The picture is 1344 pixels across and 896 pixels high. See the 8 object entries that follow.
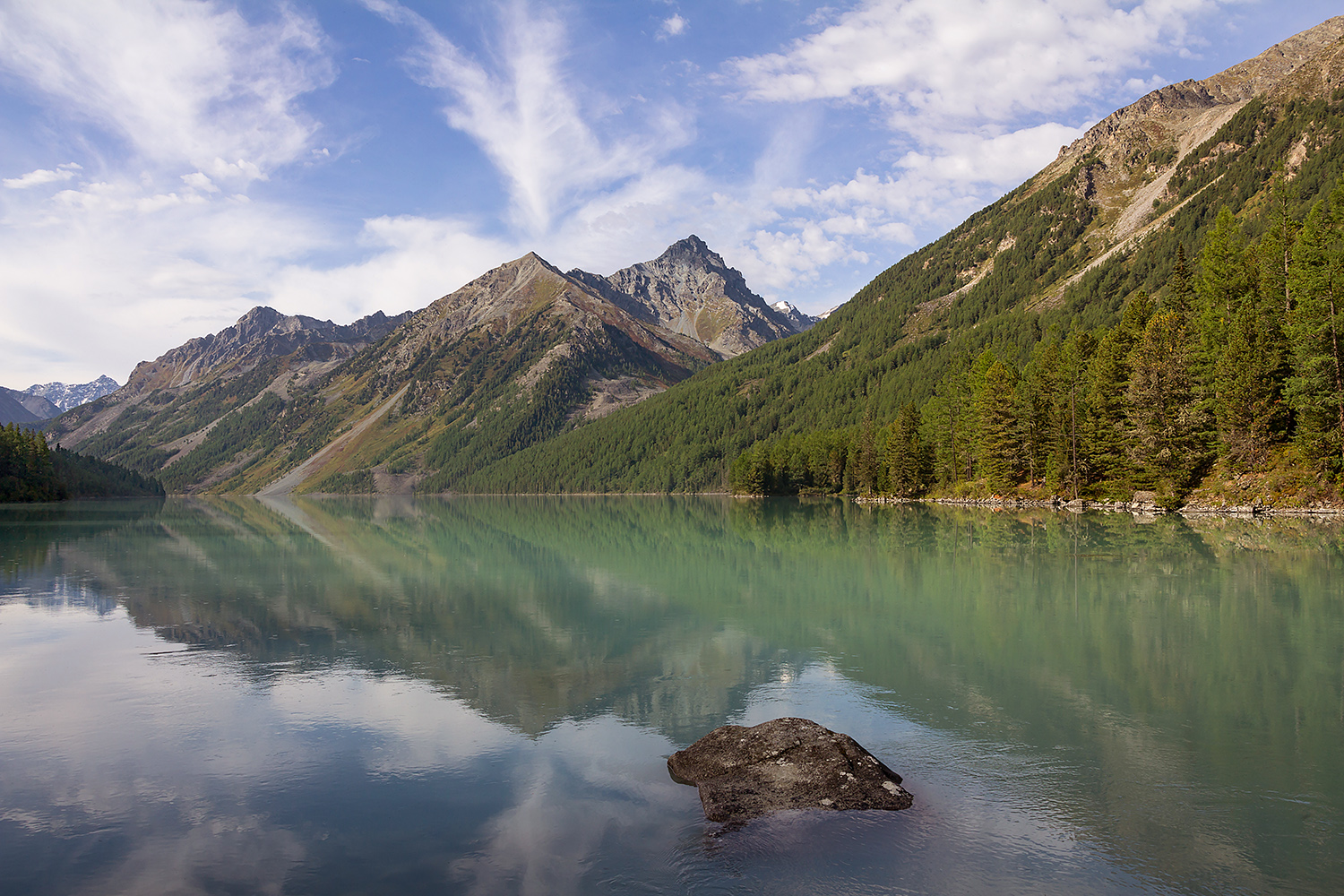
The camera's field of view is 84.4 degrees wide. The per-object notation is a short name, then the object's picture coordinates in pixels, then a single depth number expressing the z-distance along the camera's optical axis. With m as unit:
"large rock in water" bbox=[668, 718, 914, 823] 11.70
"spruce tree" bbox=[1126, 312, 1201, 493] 70.94
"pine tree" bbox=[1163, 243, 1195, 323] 82.81
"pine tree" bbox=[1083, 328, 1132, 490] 80.31
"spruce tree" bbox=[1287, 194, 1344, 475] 55.94
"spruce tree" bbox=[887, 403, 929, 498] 120.38
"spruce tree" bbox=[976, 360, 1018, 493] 95.38
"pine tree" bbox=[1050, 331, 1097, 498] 85.75
